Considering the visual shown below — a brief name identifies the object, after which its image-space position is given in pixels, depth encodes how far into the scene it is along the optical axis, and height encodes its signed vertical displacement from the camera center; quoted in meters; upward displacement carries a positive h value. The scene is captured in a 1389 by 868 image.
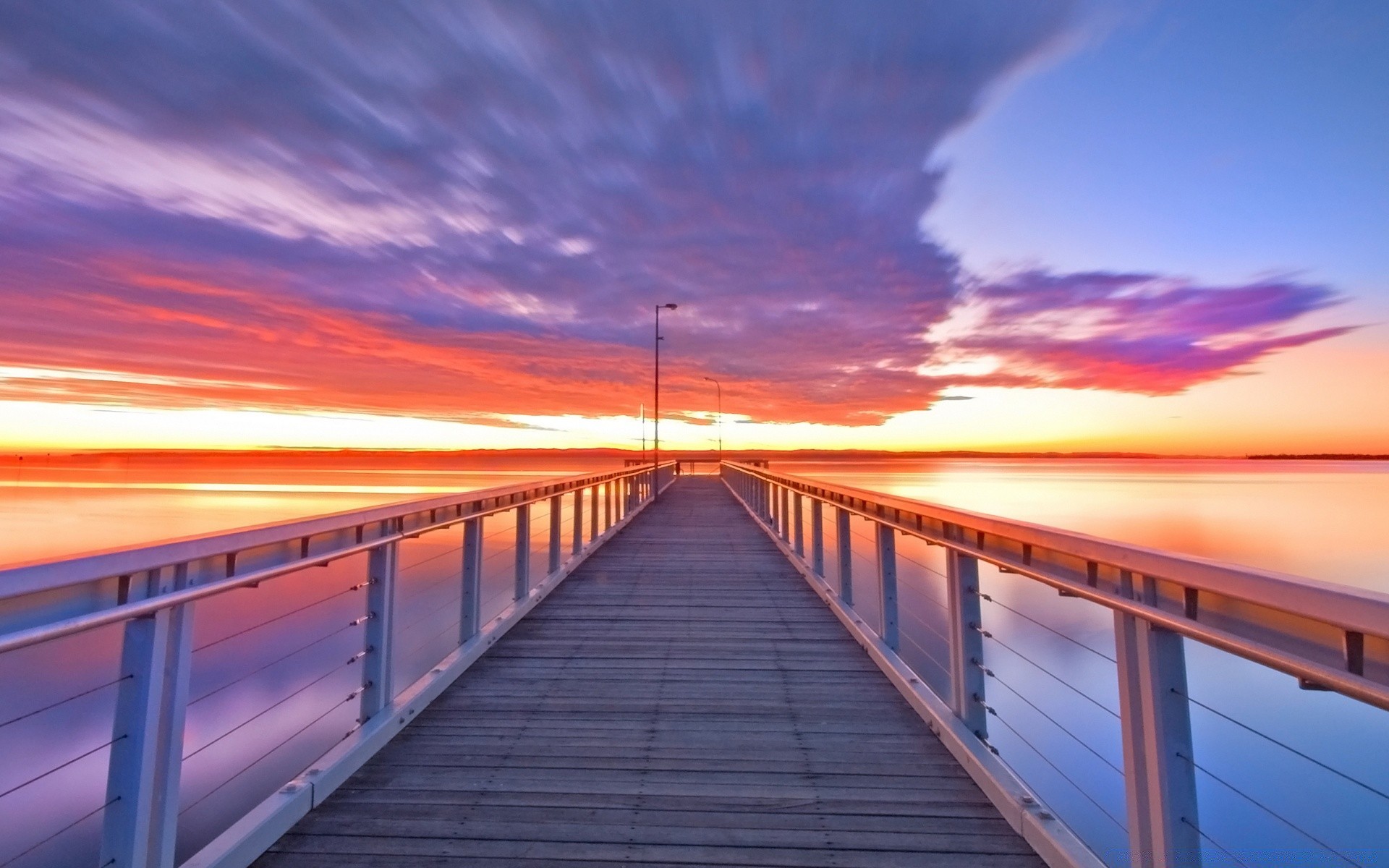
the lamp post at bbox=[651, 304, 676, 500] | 20.39 +0.76
